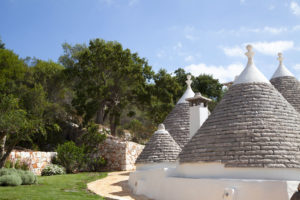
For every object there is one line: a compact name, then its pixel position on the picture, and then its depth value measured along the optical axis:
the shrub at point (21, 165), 19.94
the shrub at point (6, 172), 14.70
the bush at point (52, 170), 20.53
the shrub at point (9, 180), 13.65
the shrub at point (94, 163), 23.68
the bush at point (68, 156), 21.77
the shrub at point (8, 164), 19.03
